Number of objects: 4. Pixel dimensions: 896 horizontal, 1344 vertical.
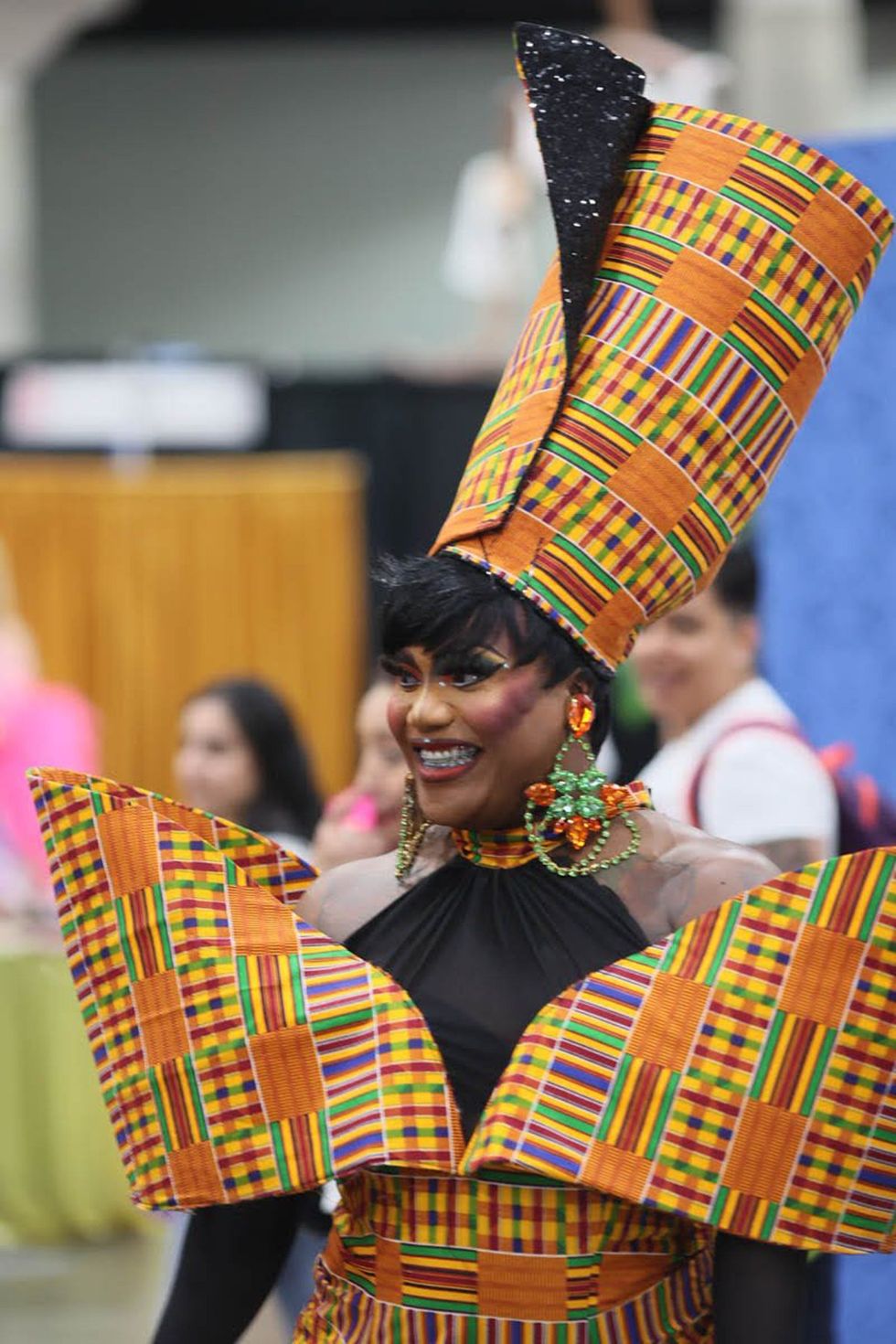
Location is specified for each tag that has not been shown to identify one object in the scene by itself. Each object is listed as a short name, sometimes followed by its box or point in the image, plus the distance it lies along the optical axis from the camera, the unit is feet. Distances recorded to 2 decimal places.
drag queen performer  12.92
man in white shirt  20.99
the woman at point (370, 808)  23.54
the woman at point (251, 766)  31.86
